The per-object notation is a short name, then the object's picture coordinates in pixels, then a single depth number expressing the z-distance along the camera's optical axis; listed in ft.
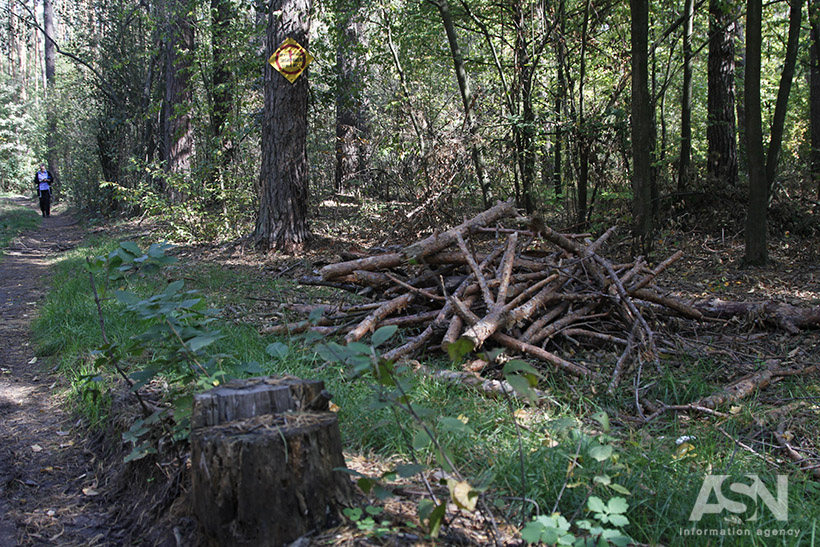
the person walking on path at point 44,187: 67.00
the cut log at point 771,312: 16.37
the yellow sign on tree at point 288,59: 30.14
